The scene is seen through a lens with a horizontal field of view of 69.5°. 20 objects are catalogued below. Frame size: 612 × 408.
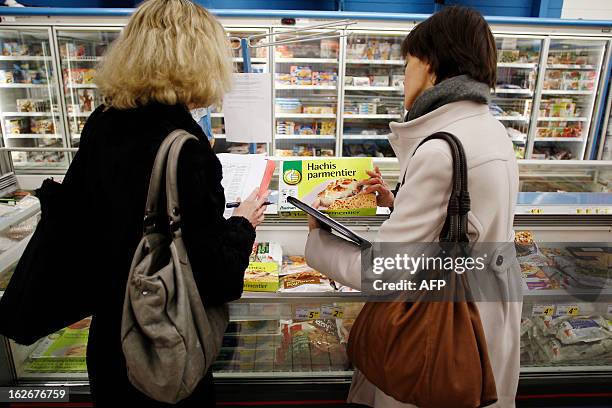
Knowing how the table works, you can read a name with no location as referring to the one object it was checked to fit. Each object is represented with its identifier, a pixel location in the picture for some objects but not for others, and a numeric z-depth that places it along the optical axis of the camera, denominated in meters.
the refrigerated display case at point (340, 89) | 4.86
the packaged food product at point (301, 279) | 1.66
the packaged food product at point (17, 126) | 5.15
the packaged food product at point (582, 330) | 1.94
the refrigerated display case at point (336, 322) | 1.75
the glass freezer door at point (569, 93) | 5.14
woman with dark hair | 0.99
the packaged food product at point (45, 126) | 5.24
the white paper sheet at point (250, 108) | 2.34
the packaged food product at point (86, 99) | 5.15
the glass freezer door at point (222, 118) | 4.58
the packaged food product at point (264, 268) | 1.60
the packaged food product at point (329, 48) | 5.05
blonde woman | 0.99
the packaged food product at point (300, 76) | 5.08
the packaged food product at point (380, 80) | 5.19
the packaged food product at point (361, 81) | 5.12
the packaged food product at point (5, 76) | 4.91
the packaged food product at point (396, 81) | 5.15
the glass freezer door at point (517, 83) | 5.08
